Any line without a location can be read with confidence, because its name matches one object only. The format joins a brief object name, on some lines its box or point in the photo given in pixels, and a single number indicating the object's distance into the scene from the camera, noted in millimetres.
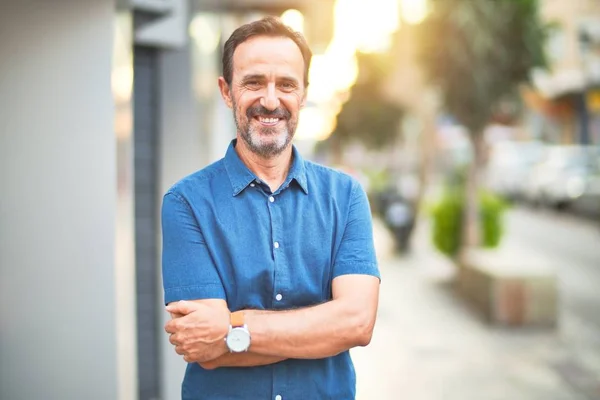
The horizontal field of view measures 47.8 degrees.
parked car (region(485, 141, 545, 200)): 27047
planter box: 8023
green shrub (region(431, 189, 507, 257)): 11039
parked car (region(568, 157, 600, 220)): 19594
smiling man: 2004
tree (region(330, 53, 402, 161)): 24844
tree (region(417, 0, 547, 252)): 9492
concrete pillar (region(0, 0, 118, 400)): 2873
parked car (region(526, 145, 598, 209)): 21812
